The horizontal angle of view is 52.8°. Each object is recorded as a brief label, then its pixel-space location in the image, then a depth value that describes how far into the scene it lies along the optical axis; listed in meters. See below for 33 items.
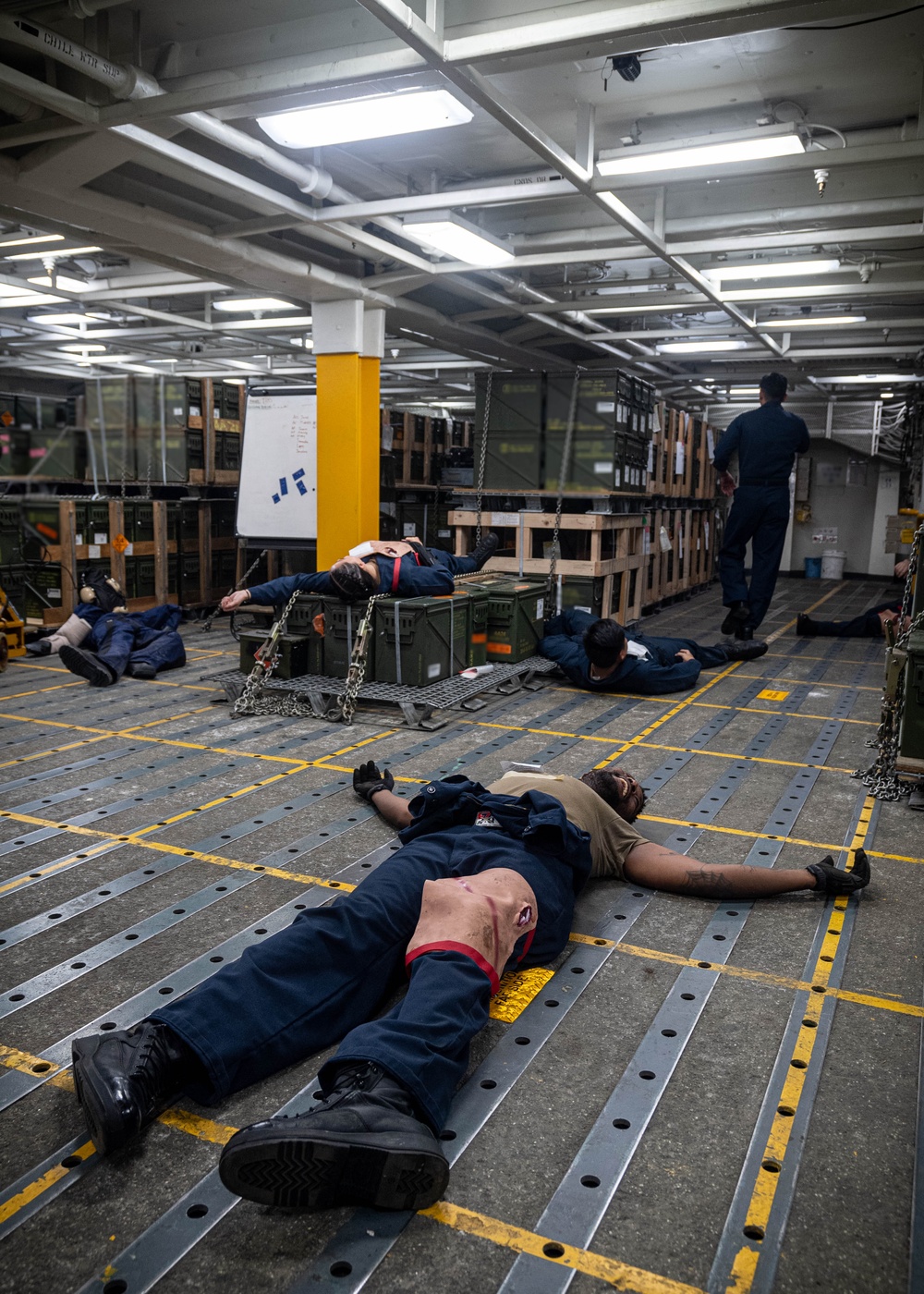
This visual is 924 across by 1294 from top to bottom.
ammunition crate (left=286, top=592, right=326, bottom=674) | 7.95
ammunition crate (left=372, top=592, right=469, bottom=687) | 7.64
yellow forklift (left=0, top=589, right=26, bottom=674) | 9.72
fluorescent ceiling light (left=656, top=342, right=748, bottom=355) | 14.20
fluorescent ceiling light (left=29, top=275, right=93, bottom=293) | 10.98
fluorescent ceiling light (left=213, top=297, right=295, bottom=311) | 11.73
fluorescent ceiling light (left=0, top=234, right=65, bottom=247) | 9.19
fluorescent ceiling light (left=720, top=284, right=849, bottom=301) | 10.26
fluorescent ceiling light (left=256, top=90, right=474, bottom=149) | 5.43
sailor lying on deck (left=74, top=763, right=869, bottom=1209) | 2.15
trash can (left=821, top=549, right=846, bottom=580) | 22.53
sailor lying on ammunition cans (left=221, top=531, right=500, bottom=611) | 7.56
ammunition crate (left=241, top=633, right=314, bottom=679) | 8.00
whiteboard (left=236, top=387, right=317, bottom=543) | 10.84
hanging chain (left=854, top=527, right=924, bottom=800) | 5.85
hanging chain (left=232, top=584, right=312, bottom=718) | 7.52
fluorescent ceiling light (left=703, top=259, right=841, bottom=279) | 9.41
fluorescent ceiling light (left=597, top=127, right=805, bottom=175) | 6.03
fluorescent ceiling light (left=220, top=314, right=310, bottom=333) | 12.71
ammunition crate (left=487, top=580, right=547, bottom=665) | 9.13
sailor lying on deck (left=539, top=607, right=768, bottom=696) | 8.21
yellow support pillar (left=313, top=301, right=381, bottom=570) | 9.98
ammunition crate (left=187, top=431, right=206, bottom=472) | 13.34
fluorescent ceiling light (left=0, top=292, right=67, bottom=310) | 11.48
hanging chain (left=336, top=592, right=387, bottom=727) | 7.41
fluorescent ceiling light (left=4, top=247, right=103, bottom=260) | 9.52
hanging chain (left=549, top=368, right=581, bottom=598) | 11.06
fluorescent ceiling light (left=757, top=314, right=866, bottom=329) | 12.02
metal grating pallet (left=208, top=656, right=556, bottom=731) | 7.28
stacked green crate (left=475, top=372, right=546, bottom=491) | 11.56
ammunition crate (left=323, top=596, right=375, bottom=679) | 7.81
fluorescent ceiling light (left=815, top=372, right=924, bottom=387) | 16.66
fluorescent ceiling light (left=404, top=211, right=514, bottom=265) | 7.93
